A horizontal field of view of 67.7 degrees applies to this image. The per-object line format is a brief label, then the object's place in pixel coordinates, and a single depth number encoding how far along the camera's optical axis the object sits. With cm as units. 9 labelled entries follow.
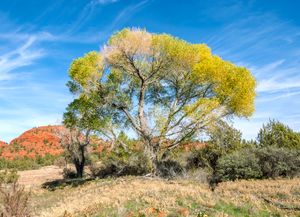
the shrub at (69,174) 2440
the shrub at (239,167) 1683
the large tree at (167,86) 1704
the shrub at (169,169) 1829
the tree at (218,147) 1897
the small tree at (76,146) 2384
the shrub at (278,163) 1698
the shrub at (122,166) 1968
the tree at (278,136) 2025
